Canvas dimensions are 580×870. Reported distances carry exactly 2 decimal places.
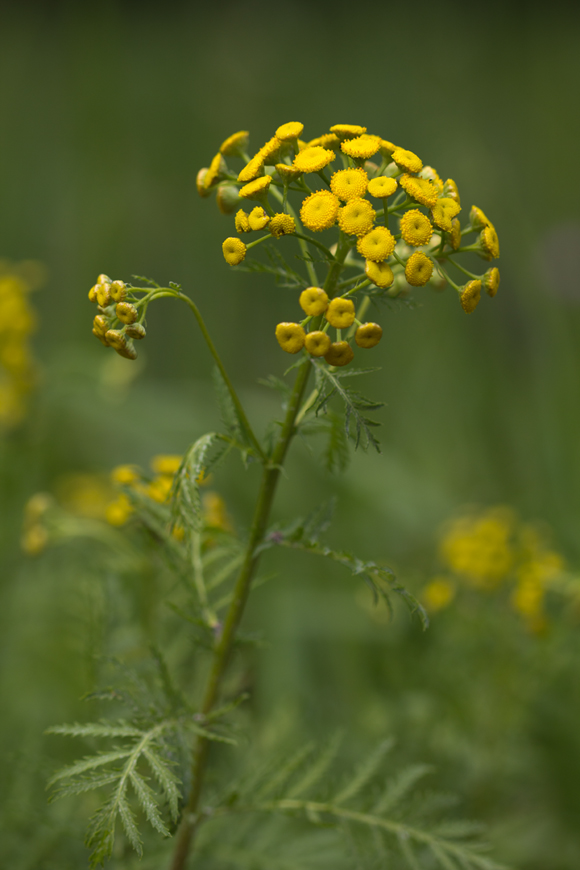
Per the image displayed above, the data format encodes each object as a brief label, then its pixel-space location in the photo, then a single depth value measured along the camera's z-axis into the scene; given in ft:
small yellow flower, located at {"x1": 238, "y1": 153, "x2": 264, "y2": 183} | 2.93
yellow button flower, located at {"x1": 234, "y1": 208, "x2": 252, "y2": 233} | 2.91
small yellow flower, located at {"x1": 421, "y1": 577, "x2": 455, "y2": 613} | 3.88
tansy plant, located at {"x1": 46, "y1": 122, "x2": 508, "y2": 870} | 2.88
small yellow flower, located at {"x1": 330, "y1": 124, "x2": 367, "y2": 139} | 2.94
